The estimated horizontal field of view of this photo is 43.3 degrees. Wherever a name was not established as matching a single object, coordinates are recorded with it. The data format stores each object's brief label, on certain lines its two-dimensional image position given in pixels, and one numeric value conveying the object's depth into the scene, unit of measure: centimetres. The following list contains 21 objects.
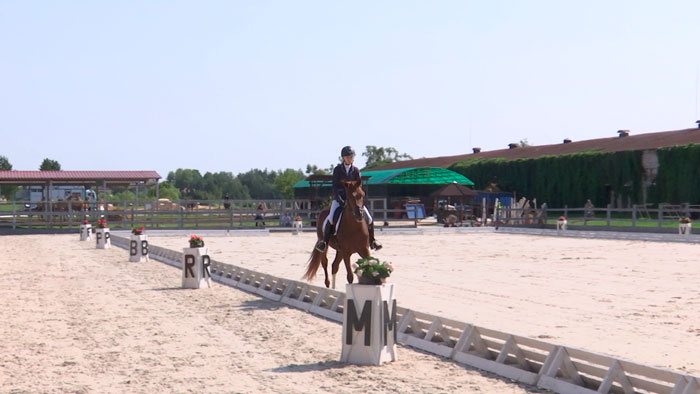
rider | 1236
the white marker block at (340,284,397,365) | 797
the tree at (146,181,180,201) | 9138
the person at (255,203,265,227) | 4308
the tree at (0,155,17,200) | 6798
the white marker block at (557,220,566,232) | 3678
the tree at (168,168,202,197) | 17034
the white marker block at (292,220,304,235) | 3931
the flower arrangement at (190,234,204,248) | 1567
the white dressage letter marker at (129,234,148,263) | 2209
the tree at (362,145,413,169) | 11925
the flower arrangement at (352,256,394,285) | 813
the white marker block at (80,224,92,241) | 3388
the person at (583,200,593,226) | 4028
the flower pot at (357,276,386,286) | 817
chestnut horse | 1170
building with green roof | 5314
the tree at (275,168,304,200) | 10512
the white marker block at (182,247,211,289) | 1526
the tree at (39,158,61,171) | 8831
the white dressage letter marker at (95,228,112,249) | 2855
